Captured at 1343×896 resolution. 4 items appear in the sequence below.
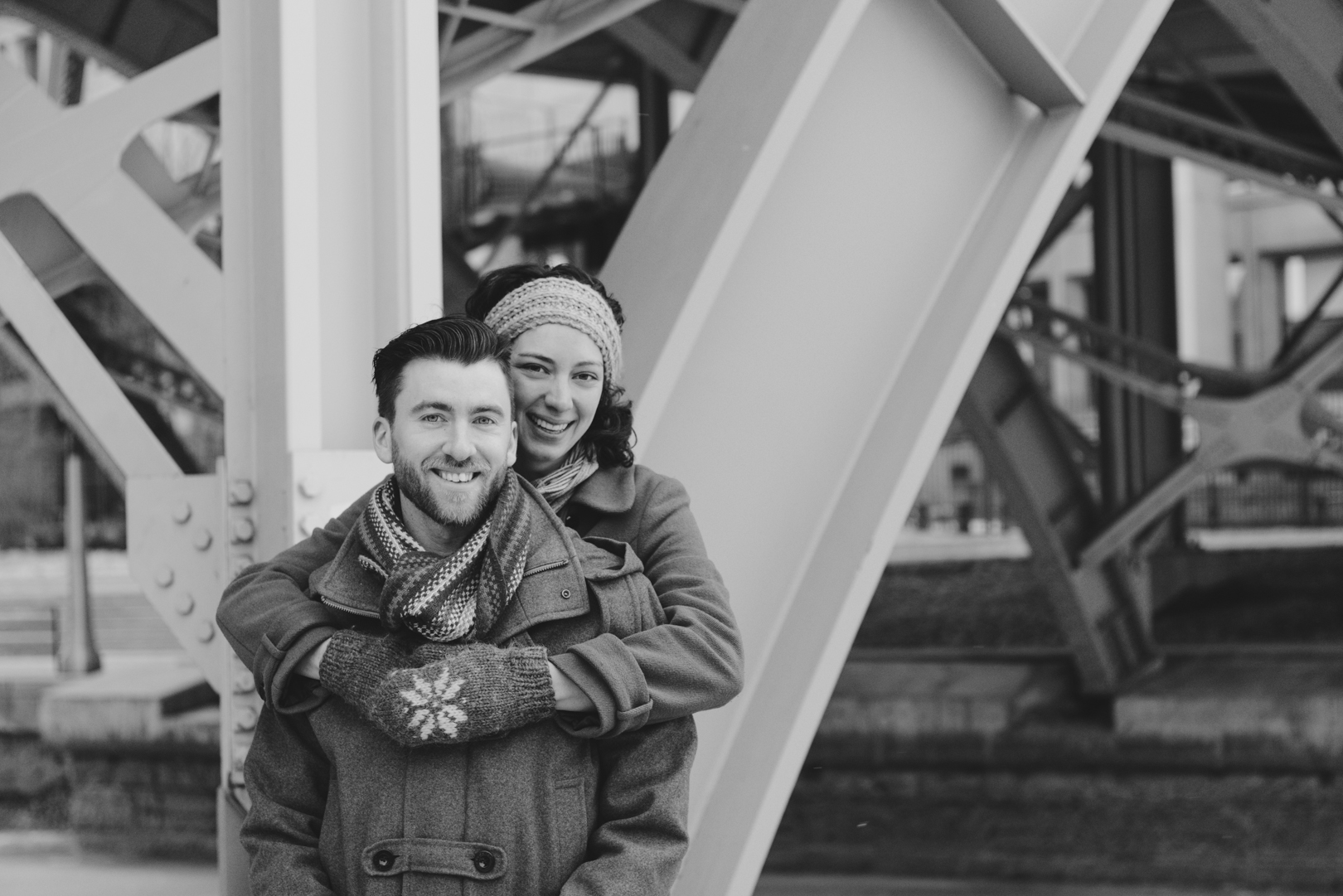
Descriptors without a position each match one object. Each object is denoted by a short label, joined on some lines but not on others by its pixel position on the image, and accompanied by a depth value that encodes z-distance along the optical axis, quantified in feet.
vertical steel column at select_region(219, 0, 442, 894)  15.13
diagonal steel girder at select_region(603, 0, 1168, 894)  16.93
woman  13.42
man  13.21
